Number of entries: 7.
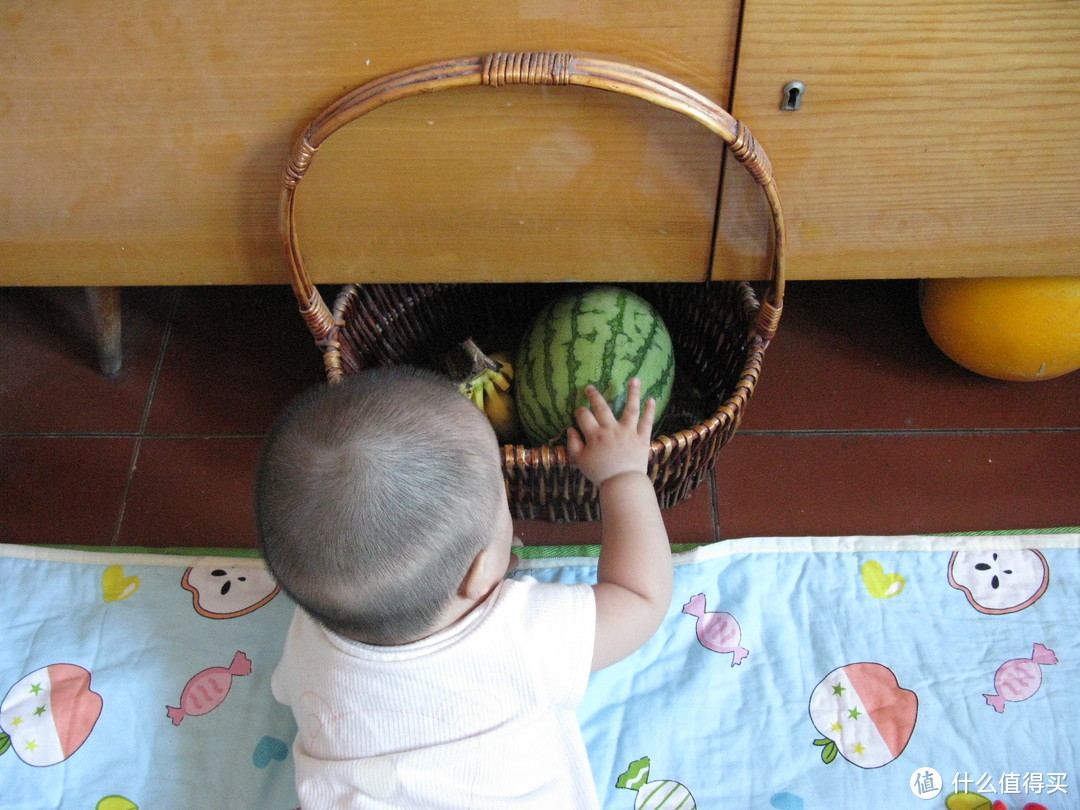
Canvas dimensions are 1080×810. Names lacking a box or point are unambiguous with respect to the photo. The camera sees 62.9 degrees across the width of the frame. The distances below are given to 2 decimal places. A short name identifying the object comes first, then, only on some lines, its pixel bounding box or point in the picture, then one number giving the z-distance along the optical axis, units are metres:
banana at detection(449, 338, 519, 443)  1.14
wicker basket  0.81
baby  0.70
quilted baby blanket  1.00
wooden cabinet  0.83
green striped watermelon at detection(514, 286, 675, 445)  1.05
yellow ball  1.14
